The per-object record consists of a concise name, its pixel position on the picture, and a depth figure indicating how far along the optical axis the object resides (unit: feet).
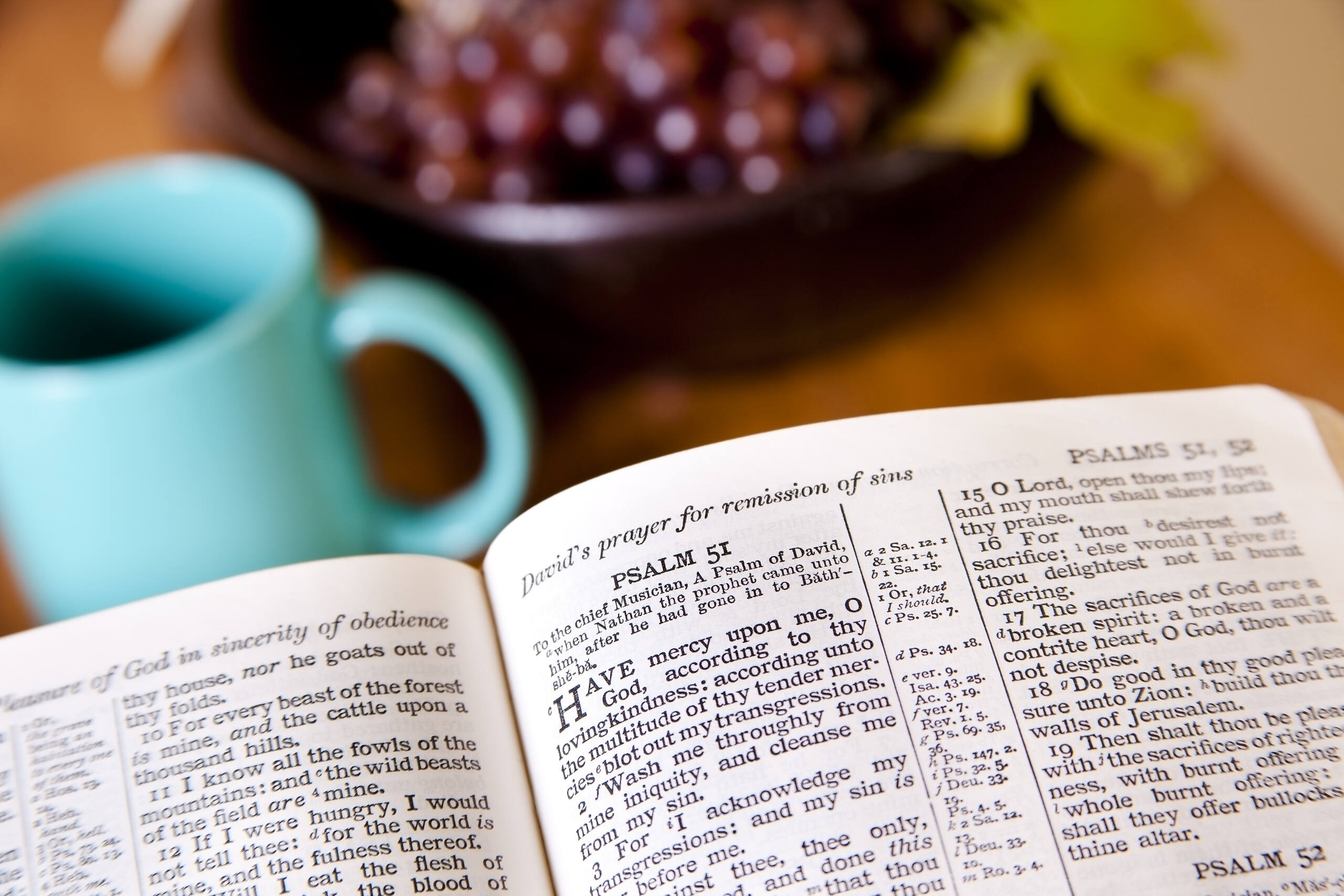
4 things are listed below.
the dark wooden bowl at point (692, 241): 1.13
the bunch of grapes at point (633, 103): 1.21
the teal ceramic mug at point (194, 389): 0.92
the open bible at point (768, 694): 0.68
